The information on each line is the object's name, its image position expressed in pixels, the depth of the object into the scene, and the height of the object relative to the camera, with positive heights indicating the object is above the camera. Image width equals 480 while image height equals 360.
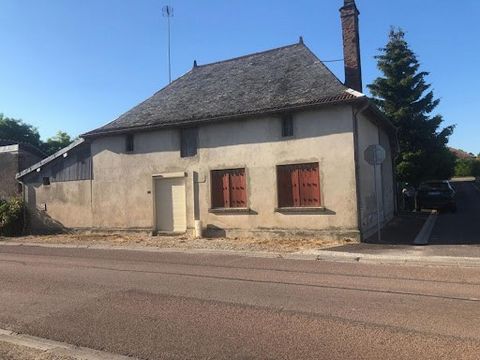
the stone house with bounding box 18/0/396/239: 15.49 +1.53
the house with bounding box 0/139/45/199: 24.23 +2.15
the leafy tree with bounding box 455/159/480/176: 73.78 +3.94
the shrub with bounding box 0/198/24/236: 21.45 -0.37
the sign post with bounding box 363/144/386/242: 14.45 +1.21
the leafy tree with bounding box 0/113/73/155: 44.88 +6.90
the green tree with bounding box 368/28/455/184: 31.81 +5.42
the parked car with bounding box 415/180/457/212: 25.84 -0.14
